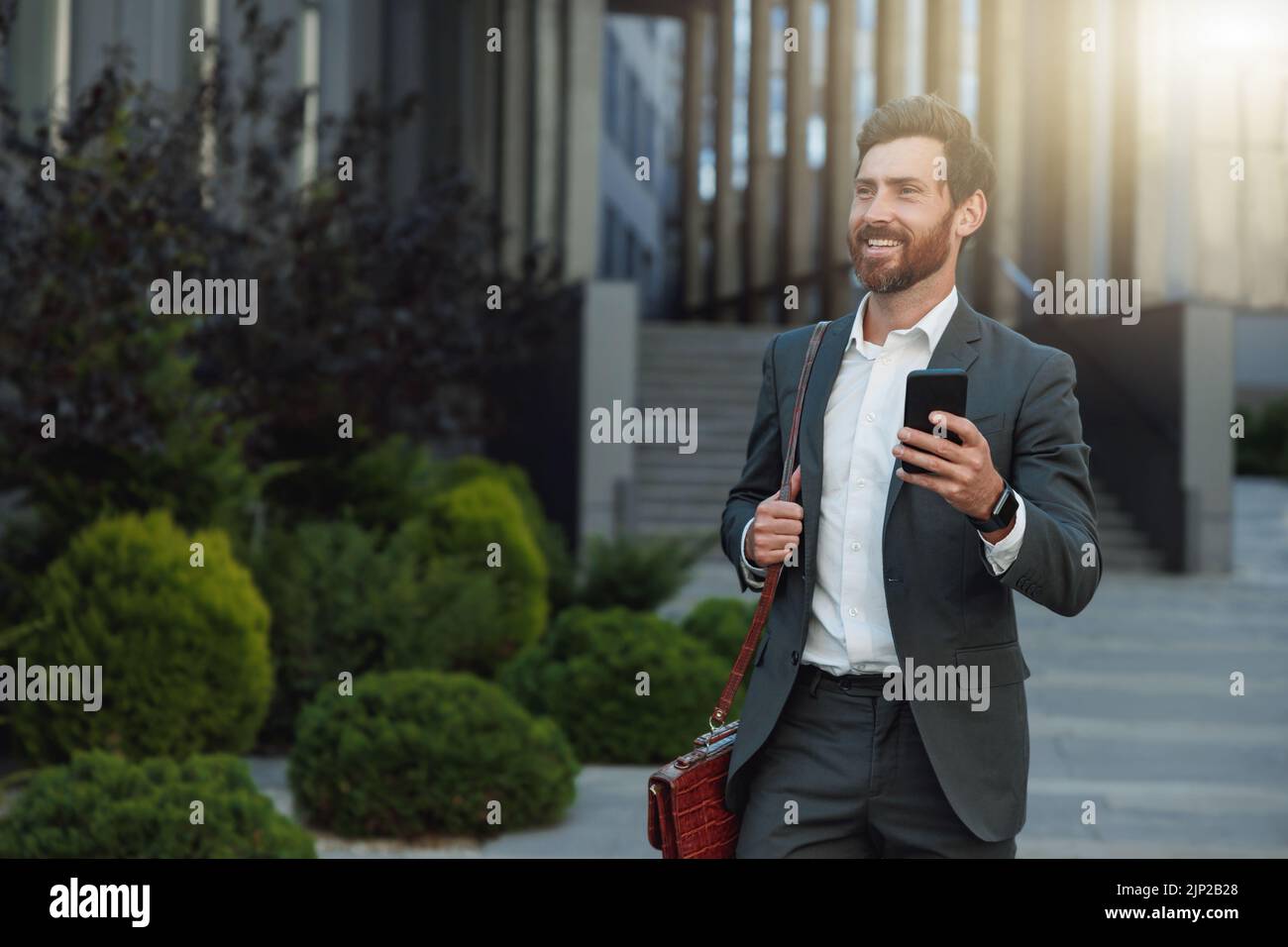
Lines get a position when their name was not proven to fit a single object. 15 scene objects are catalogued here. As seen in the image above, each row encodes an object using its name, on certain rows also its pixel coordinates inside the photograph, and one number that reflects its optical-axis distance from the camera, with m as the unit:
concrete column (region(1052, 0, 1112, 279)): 16.91
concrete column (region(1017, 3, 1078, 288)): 18.11
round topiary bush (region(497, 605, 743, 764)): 7.72
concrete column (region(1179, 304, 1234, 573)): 14.99
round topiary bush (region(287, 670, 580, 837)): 6.25
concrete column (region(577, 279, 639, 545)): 15.39
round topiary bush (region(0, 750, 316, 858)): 4.68
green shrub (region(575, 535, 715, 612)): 10.36
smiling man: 2.56
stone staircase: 15.43
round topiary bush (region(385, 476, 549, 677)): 8.55
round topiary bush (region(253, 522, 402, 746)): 8.36
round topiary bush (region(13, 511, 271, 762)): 6.92
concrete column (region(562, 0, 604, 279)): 18.27
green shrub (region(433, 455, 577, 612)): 11.48
